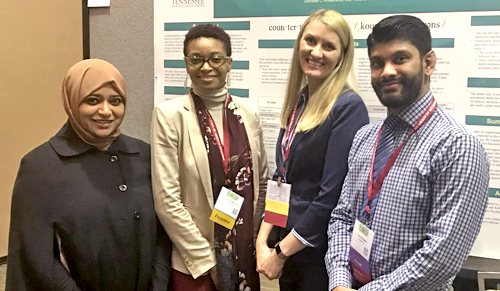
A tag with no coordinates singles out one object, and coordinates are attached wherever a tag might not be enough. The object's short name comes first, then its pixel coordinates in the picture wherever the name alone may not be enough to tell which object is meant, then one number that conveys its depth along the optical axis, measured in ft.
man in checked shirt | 4.03
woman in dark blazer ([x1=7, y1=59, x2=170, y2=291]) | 5.16
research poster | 6.29
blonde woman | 5.44
